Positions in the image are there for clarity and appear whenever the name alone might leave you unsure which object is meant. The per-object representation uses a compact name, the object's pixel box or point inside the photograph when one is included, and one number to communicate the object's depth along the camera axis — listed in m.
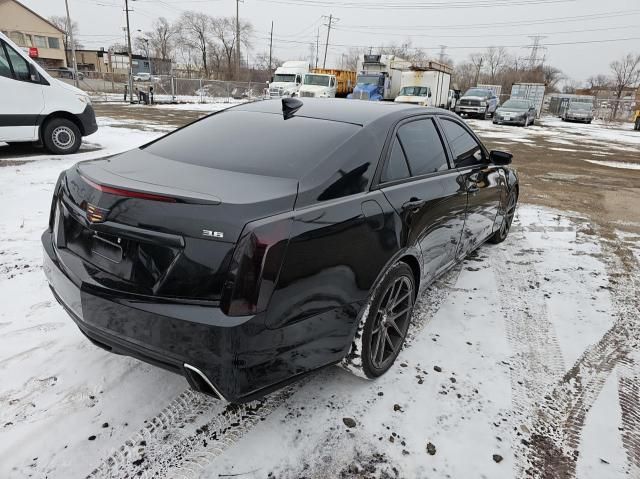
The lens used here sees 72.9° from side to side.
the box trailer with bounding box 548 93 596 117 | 37.68
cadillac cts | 1.74
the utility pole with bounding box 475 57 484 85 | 77.81
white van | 7.25
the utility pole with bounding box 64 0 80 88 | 33.10
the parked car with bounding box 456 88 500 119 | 28.27
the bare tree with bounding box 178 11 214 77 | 72.19
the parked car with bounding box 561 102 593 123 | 30.97
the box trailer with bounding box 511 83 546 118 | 36.50
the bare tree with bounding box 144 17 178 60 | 77.31
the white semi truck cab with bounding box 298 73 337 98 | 27.56
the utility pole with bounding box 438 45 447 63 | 92.36
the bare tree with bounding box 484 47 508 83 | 84.44
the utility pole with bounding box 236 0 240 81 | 45.48
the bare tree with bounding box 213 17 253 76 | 71.62
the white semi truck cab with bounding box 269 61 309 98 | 30.07
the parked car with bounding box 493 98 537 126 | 24.50
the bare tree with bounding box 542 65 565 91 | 72.79
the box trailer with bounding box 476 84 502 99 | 43.47
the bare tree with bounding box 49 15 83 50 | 89.56
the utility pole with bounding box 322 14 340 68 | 73.62
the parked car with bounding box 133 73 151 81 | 45.53
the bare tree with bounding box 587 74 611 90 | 83.44
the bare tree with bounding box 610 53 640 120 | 59.53
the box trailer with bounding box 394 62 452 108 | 27.56
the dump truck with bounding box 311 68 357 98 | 32.31
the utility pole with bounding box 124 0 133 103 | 26.69
